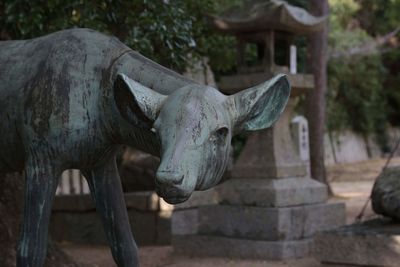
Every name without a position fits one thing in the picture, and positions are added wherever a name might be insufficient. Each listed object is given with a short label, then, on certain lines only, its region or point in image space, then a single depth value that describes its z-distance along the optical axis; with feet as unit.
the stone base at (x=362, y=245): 17.29
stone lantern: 23.20
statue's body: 9.16
